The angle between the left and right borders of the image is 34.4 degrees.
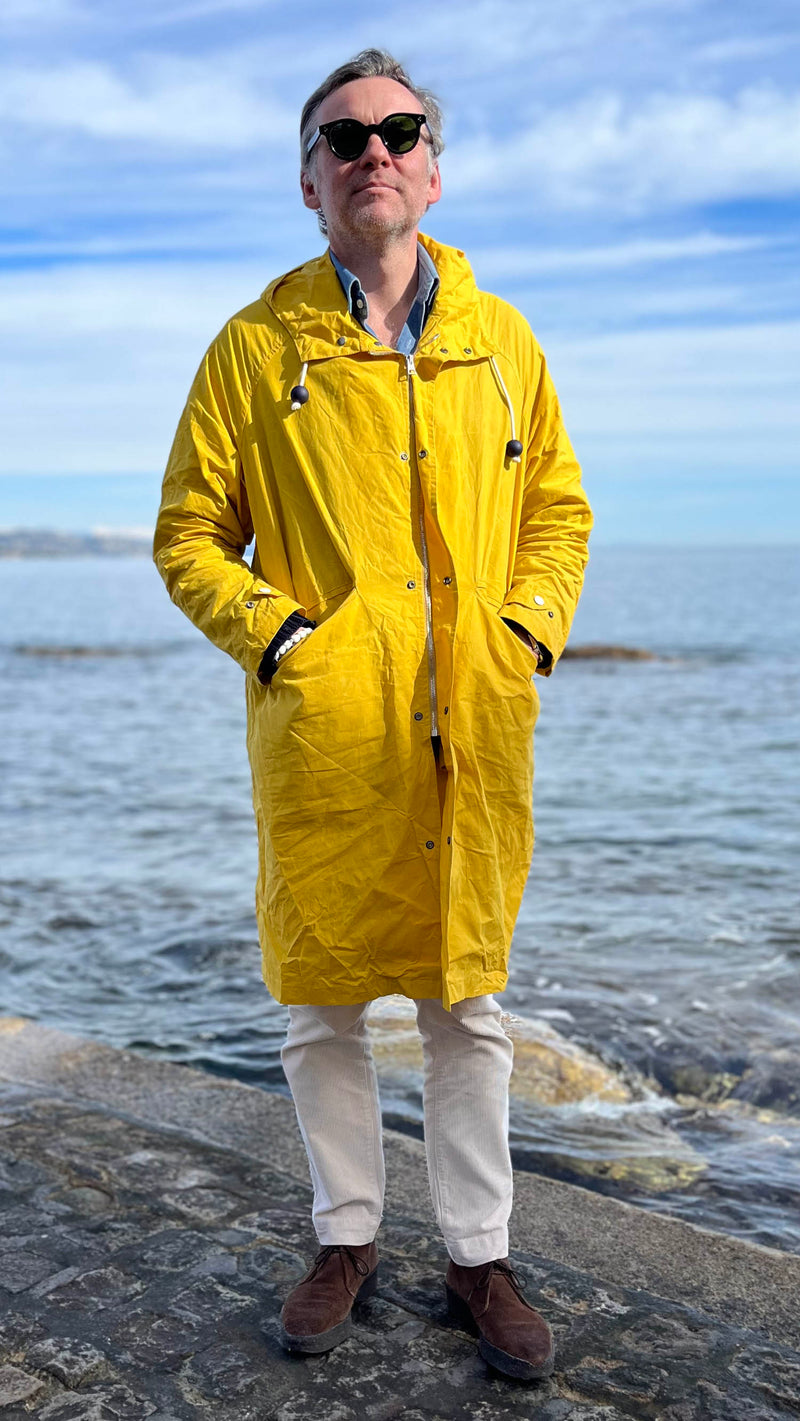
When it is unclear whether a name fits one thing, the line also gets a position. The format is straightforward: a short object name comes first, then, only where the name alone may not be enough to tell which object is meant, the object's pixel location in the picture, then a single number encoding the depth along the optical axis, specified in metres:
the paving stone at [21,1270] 2.94
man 2.70
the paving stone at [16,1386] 2.50
